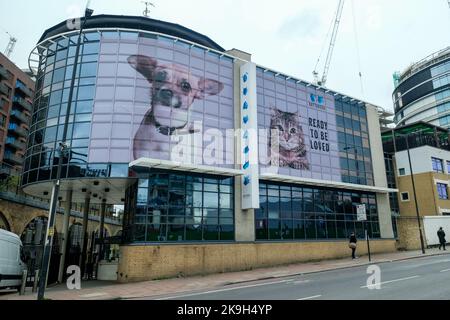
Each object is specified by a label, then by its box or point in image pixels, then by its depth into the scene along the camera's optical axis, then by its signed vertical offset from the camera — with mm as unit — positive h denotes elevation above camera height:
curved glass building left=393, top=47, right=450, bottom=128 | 84875 +39221
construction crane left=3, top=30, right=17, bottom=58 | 112138 +64002
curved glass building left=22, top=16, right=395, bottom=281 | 22688 +6765
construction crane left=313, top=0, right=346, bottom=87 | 68500 +39245
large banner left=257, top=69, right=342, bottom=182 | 28922 +10069
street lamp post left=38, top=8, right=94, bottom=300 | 13352 +526
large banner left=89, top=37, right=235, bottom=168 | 23203 +9667
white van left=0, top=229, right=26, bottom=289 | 16125 -659
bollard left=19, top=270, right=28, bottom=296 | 15805 -1667
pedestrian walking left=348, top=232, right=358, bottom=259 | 26625 +382
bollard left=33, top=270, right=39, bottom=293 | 16714 -1678
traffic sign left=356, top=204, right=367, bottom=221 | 25022 +2452
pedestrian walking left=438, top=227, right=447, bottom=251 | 31625 +895
